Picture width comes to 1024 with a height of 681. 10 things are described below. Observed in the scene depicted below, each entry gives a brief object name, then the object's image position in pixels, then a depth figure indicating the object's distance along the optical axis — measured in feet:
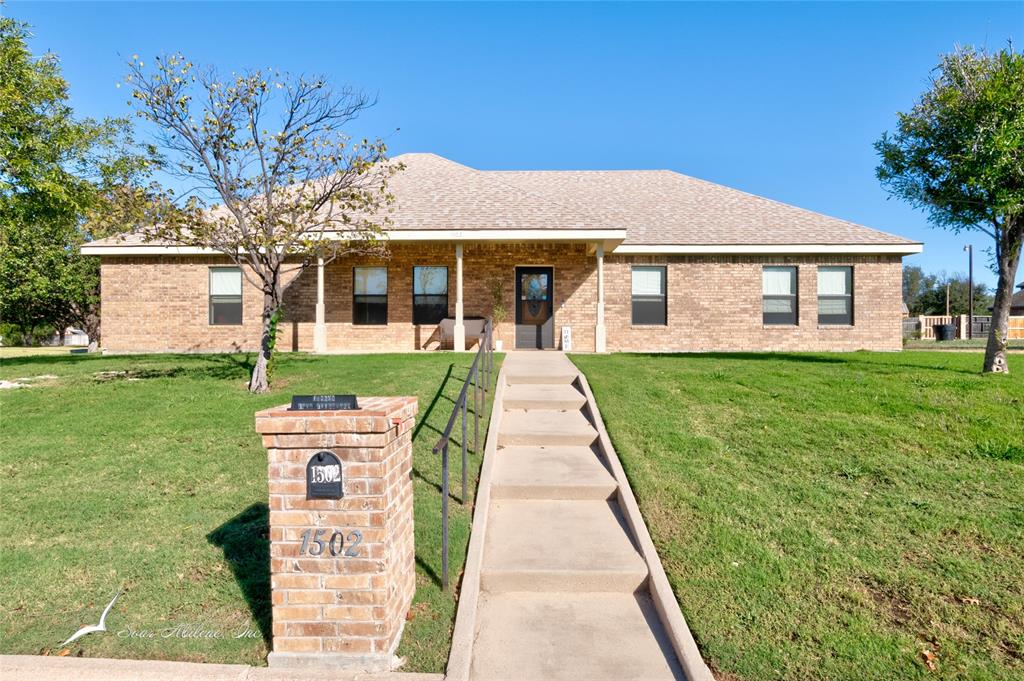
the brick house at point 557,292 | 47.39
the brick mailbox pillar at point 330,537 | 9.11
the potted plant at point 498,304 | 47.01
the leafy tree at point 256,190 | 26.76
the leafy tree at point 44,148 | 36.01
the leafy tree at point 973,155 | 27.22
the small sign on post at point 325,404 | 9.18
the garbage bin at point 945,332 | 90.33
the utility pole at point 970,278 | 92.94
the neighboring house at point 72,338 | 117.29
